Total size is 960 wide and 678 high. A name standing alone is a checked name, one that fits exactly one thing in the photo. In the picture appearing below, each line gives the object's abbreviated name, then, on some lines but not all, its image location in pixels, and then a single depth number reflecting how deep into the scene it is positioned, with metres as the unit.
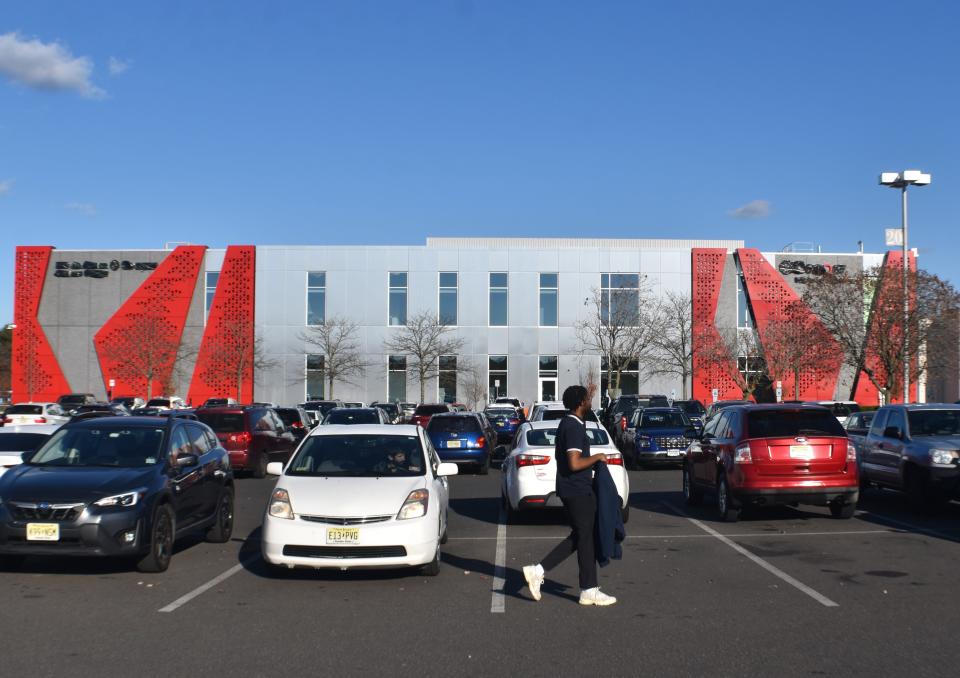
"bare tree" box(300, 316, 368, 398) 62.94
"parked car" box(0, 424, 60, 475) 14.95
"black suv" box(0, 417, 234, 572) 9.57
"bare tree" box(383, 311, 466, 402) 62.50
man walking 8.35
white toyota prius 9.43
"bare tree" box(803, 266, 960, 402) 38.19
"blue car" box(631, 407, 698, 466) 24.91
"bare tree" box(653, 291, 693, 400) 61.09
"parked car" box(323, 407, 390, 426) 26.33
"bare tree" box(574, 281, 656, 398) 60.91
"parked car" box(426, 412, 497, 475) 24.88
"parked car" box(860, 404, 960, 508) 14.59
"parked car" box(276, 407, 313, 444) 29.58
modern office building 63.38
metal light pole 33.78
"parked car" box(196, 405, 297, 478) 22.69
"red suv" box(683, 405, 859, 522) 13.53
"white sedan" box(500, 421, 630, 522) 13.72
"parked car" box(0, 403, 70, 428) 37.78
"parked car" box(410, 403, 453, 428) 37.22
